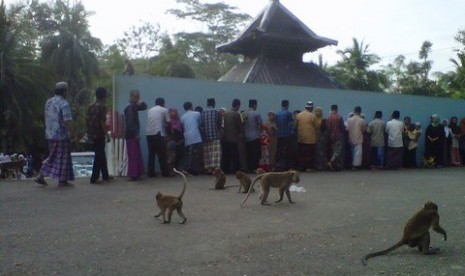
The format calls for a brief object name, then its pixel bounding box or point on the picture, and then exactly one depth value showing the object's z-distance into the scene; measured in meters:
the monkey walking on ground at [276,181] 7.93
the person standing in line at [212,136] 12.05
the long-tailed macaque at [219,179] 9.52
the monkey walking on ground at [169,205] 6.51
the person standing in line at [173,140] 11.83
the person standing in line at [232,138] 12.38
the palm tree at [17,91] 27.00
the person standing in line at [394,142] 14.73
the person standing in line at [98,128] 10.24
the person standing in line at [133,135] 10.88
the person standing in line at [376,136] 14.57
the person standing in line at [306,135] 13.40
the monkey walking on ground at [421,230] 5.04
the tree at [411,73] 40.44
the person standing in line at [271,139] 13.02
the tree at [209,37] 45.06
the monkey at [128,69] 12.76
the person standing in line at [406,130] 15.54
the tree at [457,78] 31.10
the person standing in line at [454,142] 16.83
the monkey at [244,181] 9.06
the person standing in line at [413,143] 15.48
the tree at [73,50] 40.72
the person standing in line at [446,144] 16.56
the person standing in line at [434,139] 16.22
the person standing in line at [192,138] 11.84
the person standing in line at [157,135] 11.38
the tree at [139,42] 47.28
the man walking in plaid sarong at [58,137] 9.58
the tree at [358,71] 38.25
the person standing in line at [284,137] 13.12
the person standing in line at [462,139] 17.11
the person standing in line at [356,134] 14.21
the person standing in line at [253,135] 12.64
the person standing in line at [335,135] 13.87
